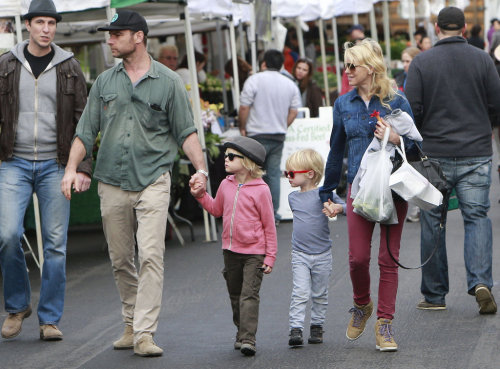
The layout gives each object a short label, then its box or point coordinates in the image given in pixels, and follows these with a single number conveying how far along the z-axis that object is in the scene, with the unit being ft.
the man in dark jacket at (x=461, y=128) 42.95
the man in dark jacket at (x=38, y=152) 40.50
